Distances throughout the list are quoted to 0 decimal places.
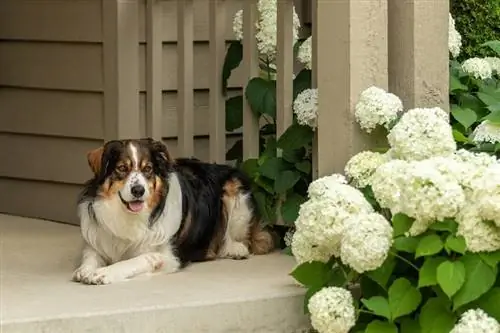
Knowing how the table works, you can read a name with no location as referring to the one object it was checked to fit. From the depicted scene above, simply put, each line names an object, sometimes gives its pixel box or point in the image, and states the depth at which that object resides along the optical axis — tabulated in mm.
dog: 5886
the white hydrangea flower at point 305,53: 6549
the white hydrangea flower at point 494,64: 6981
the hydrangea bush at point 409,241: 4747
